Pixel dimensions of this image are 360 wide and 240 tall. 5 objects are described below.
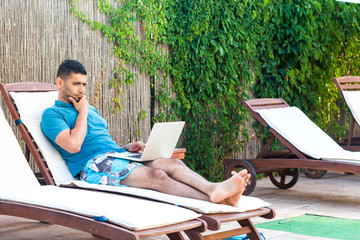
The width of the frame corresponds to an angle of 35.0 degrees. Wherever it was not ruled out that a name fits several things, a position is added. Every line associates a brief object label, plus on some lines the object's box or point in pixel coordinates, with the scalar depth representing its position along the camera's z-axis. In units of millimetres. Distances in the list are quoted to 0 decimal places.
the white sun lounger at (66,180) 3363
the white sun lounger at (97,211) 2960
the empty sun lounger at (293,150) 5637
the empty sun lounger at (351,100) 7020
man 3523
